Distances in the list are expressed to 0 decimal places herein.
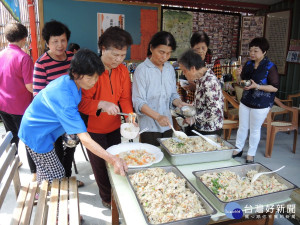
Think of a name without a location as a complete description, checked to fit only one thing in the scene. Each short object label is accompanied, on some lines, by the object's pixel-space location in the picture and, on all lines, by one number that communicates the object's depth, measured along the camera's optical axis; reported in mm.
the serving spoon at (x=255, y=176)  1414
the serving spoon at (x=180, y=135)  1947
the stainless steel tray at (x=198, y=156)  1617
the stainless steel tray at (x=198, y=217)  1049
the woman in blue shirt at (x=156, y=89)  1971
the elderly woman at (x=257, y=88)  3055
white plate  1755
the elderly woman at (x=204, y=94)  2141
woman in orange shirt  1811
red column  3680
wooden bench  1509
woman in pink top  2691
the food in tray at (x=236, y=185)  1279
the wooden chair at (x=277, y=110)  4512
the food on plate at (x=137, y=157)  1583
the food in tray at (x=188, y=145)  1729
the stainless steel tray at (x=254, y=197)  1173
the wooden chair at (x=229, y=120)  3893
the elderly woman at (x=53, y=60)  2229
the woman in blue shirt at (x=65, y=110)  1444
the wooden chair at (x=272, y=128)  3768
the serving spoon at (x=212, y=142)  1773
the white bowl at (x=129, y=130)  1758
